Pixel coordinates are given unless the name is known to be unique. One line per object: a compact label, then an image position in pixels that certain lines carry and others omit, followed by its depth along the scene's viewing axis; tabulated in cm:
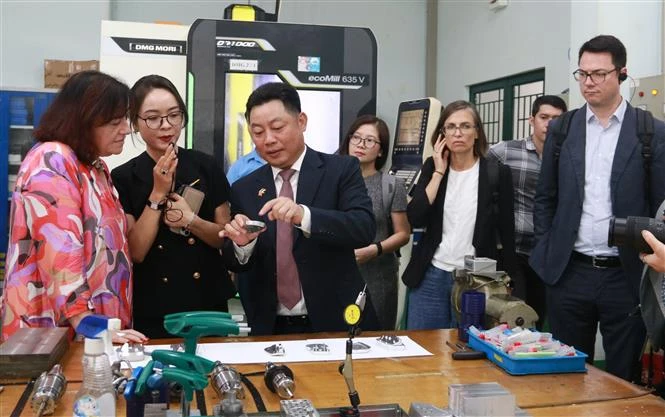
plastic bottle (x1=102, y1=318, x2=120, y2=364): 135
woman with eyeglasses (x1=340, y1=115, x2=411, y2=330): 306
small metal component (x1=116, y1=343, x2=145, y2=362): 162
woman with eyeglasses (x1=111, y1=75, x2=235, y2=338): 207
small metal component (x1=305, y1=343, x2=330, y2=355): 177
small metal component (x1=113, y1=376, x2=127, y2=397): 137
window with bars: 536
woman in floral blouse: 171
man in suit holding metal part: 202
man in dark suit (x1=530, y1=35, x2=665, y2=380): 249
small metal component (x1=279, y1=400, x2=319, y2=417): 124
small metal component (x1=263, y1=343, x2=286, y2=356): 175
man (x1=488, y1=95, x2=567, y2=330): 322
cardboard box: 573
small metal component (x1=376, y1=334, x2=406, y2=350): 186
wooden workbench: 141
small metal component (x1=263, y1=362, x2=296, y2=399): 145
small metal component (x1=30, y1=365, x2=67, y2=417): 133
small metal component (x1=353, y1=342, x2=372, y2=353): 180
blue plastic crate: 163
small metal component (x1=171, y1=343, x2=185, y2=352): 168
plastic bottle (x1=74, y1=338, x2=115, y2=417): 118
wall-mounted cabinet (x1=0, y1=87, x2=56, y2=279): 524
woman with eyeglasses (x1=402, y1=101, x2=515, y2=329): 271
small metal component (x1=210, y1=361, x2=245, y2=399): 137
